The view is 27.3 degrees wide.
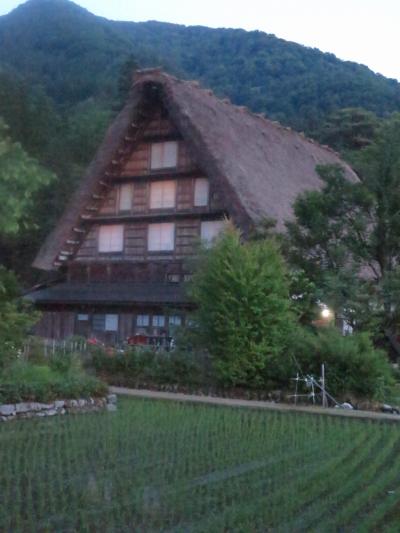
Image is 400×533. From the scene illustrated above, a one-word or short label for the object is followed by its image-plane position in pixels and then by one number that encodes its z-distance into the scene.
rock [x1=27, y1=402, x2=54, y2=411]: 13.16
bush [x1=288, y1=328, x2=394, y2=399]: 16.31
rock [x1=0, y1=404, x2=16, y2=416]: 12.65
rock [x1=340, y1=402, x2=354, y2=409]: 15.80
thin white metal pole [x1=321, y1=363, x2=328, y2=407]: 16.04
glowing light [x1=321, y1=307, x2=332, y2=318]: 20.19
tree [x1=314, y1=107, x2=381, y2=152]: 49.19
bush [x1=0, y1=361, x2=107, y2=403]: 13.16
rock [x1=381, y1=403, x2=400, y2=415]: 15.74
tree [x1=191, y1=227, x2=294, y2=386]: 17.56
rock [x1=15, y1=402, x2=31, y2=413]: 12.92
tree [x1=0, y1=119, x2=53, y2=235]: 12.66
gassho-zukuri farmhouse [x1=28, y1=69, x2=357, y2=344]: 26.59
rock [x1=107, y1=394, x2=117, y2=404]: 14.96
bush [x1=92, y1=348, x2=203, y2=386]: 18.28
